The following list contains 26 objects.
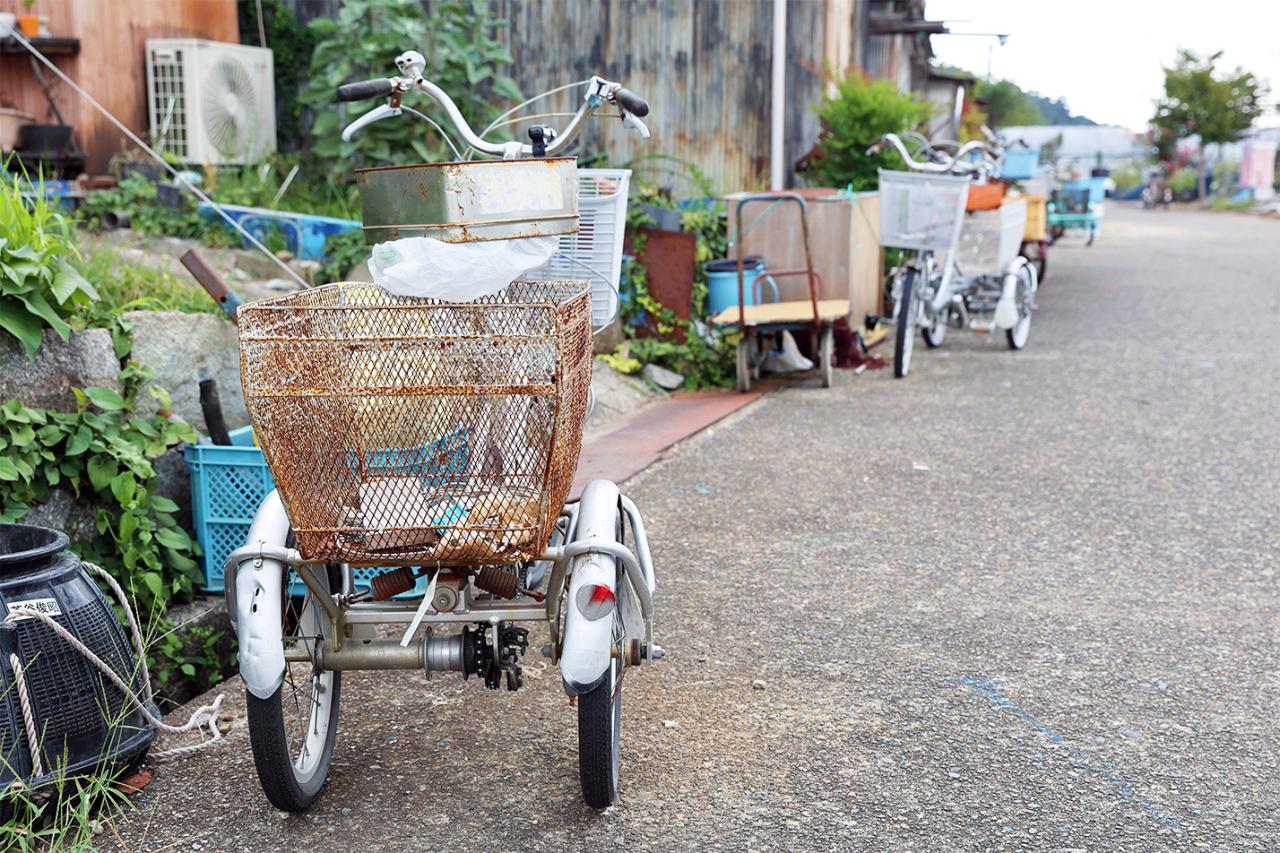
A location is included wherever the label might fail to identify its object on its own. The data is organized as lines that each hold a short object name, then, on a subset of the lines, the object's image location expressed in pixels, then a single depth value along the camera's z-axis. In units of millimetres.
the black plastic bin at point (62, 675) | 2703
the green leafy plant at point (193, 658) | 3717
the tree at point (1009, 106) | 47125
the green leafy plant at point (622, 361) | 7625
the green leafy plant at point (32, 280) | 3615
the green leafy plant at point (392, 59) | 7664
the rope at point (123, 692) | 2695
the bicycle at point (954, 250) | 8148
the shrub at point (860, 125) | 10578
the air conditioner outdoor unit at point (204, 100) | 7863
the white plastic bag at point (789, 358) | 8031
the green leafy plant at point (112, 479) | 3605
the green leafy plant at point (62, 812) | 2641
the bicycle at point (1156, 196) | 39094
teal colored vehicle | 19641
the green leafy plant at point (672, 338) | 7945
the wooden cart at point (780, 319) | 7488
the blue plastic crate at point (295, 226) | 7262
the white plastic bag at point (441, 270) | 2764
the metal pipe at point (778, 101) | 10141
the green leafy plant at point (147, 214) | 7105
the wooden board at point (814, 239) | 8500
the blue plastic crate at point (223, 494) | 3930
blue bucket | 8016
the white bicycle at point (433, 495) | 2473
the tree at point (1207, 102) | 42406
